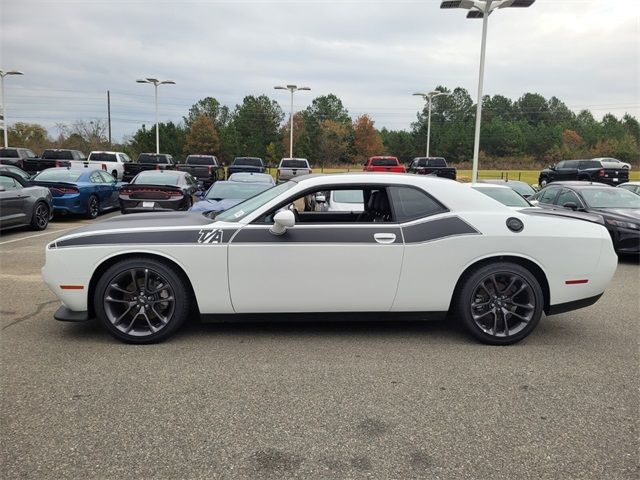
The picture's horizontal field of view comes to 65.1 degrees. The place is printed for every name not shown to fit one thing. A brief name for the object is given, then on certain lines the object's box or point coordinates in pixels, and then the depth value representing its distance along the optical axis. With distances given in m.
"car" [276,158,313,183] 25.57
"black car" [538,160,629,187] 28.47
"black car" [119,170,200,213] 11.76
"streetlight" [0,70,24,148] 37.27
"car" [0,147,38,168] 28.72
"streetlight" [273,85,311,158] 39.53
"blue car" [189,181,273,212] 9.78
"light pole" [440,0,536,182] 16.83
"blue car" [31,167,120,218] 13.28
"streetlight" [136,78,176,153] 38.72
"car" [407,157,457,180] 27.58
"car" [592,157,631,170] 32.45
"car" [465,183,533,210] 9.39
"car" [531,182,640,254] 8.89
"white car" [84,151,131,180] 26.27
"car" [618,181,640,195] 13.95
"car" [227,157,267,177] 25.61
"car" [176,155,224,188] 24.02
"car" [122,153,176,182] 26.20
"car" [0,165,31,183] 16.01
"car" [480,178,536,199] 14.41
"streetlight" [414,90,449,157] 39.12
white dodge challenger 4.29
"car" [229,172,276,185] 13.41
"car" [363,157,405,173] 26.02
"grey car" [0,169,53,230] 10.48
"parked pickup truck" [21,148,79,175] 23.92
